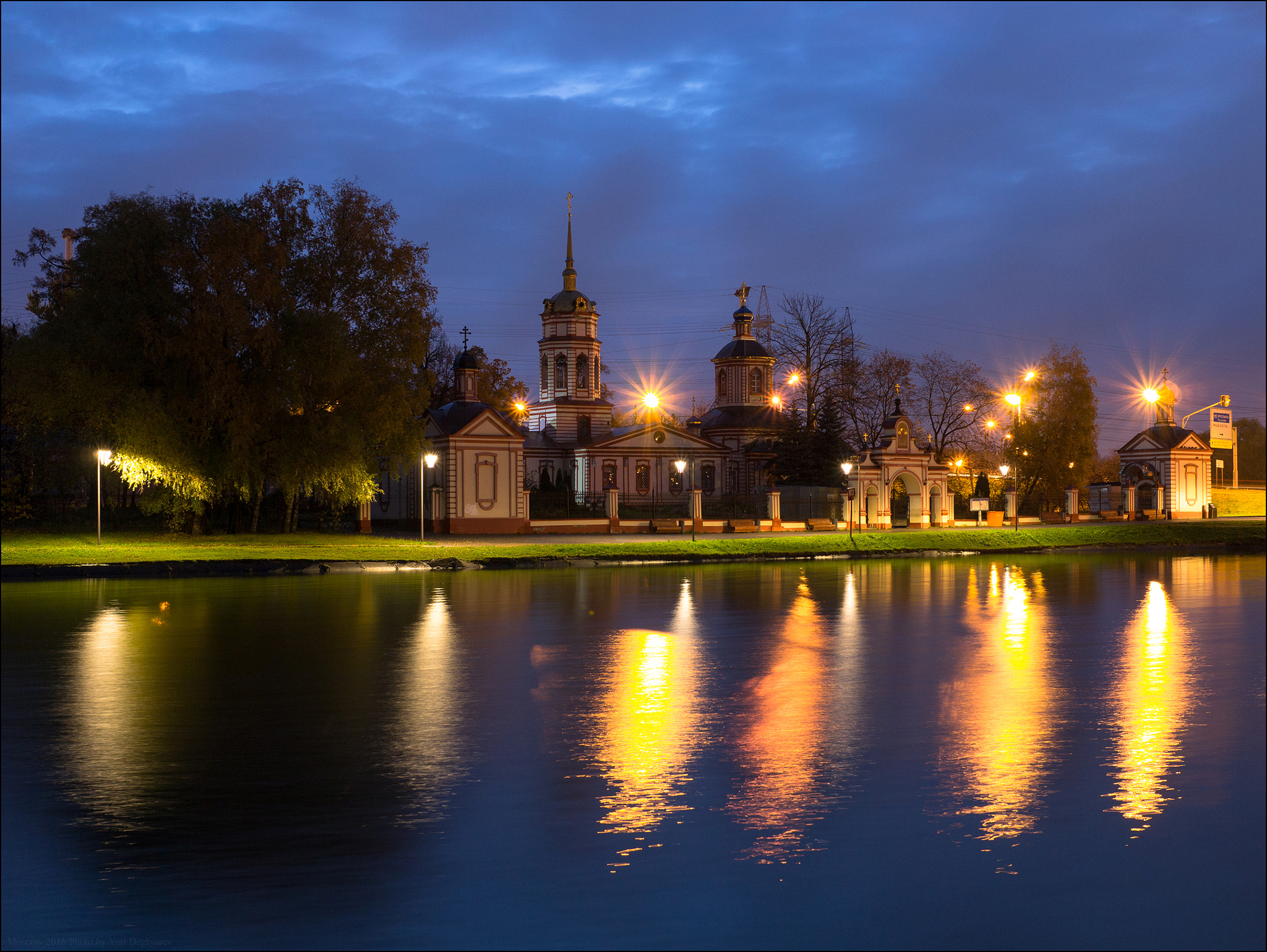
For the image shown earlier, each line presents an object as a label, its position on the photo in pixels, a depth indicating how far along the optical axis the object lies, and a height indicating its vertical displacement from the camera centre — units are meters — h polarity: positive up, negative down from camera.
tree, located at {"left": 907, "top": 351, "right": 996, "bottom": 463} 76.88 +6.82
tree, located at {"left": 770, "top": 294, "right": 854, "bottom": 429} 72.38 +9.53
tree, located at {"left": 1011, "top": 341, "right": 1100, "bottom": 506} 67.88 +4.43
